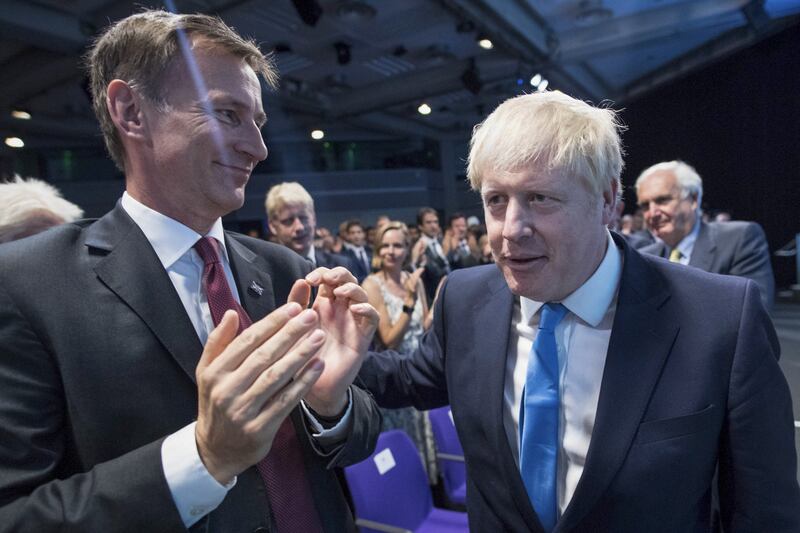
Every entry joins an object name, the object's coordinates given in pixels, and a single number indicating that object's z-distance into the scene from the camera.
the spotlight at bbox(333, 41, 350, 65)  8.35
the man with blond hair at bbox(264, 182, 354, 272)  3.37
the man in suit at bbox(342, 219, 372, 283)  7.35
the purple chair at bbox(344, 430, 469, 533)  2.12
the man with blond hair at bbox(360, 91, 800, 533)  1.01
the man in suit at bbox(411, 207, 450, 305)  5.19
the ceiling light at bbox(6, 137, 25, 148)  11.15
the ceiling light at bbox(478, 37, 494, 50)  8.02
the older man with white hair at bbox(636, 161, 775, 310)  2.91
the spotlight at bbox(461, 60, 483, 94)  9.34
